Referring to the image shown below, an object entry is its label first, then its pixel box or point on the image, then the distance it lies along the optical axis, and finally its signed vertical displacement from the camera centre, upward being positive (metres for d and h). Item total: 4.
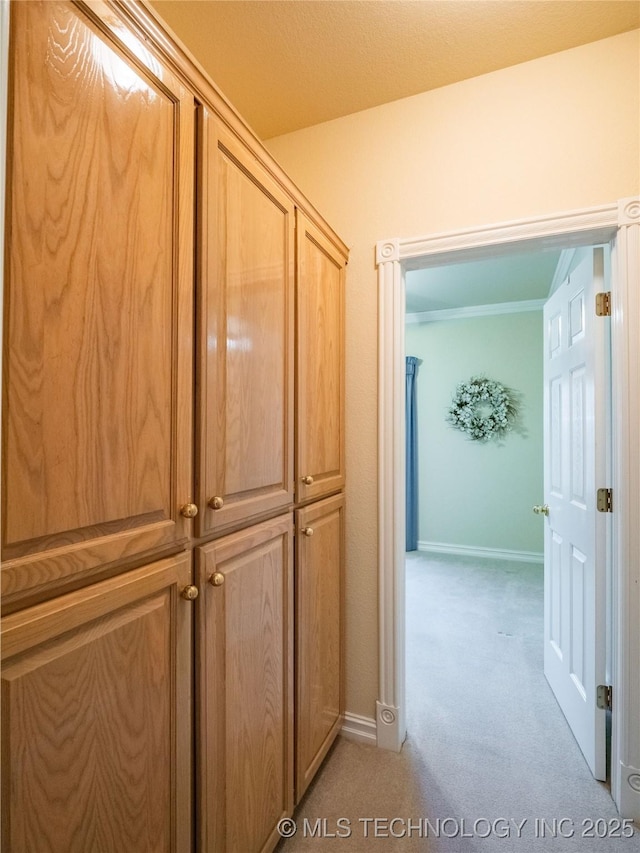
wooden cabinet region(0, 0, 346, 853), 0.58 -0.04
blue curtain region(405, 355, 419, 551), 4.66 -0.27
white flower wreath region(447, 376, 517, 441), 4.35 +0.24
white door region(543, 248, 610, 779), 1.56 -0.31
